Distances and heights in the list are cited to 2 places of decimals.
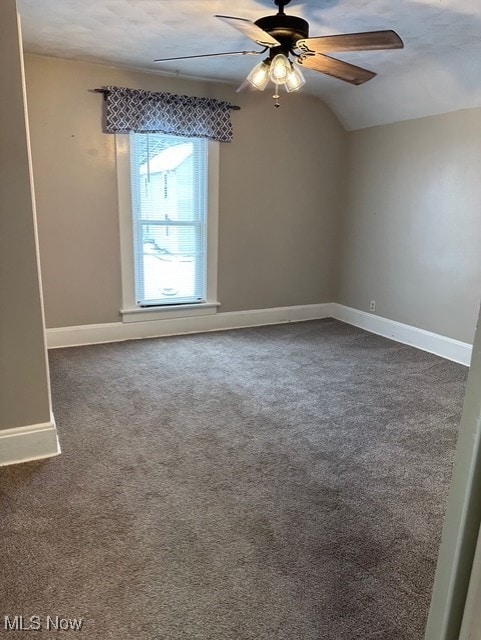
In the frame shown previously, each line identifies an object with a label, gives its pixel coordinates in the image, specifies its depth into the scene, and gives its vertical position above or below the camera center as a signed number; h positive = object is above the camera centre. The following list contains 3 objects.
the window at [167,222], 4.04 -0.17
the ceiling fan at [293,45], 2.21 +0.83
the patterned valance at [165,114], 3.77 +0.78
